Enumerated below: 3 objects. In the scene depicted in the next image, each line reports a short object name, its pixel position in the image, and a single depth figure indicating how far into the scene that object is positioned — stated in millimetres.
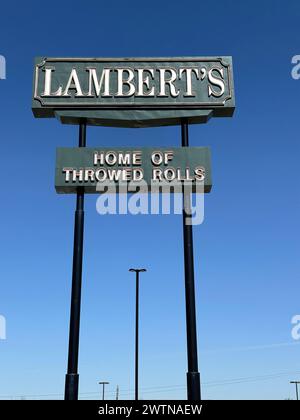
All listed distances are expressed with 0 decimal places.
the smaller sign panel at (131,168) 13359
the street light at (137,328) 29266
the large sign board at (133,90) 14141
